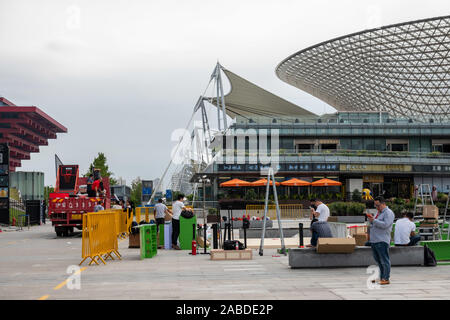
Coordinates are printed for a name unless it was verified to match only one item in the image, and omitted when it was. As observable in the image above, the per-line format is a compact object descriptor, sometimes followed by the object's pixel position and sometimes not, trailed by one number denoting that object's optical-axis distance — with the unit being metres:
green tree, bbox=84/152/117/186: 76.75
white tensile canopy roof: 74.00
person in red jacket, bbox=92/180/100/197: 29.42
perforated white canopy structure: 73.12
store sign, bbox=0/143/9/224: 41.22
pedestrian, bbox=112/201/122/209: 28.82
